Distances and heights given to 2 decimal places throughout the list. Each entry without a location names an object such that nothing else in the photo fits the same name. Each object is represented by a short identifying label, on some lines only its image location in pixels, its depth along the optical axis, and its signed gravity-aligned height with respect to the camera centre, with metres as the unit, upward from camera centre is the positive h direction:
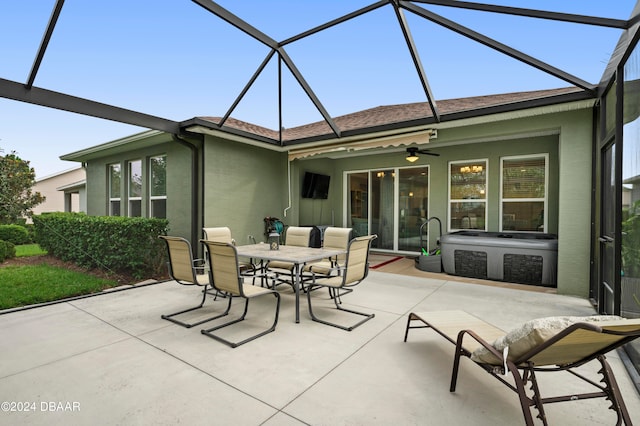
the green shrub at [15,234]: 5.79 -0.52
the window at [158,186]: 6.99 +0.52
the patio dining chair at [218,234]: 4.82 -0.42
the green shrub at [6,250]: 5.89 -0.83
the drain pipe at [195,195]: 6.01 +0.27
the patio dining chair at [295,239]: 5.03 -0.51
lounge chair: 1.43 -0.75
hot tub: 5.16 -0.85
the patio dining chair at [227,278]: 2.97 -0.71
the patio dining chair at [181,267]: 3.46 -0.69
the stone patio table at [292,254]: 3.56 -0.59
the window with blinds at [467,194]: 7.10 +0.36
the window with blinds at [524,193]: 6.43 +0.36
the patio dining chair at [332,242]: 4.71 -0.53
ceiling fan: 6.72 +1.27
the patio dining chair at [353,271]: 3.49 -0.75
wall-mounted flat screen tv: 8.22 +0.65
